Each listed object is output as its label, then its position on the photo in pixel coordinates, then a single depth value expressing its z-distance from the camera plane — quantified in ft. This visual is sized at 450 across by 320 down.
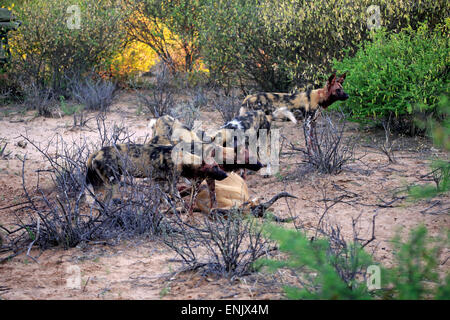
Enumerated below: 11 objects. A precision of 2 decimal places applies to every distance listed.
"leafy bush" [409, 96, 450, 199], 17.07
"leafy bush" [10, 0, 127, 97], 75.92
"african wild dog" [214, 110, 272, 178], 45.29
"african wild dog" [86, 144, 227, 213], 35.91
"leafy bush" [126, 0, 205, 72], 85.35
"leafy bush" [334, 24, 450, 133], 51.49
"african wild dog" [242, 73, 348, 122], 55.01
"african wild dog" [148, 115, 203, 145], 43.19
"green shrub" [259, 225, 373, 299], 15.90
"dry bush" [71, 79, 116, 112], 71.67
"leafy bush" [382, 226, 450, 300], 15.29
